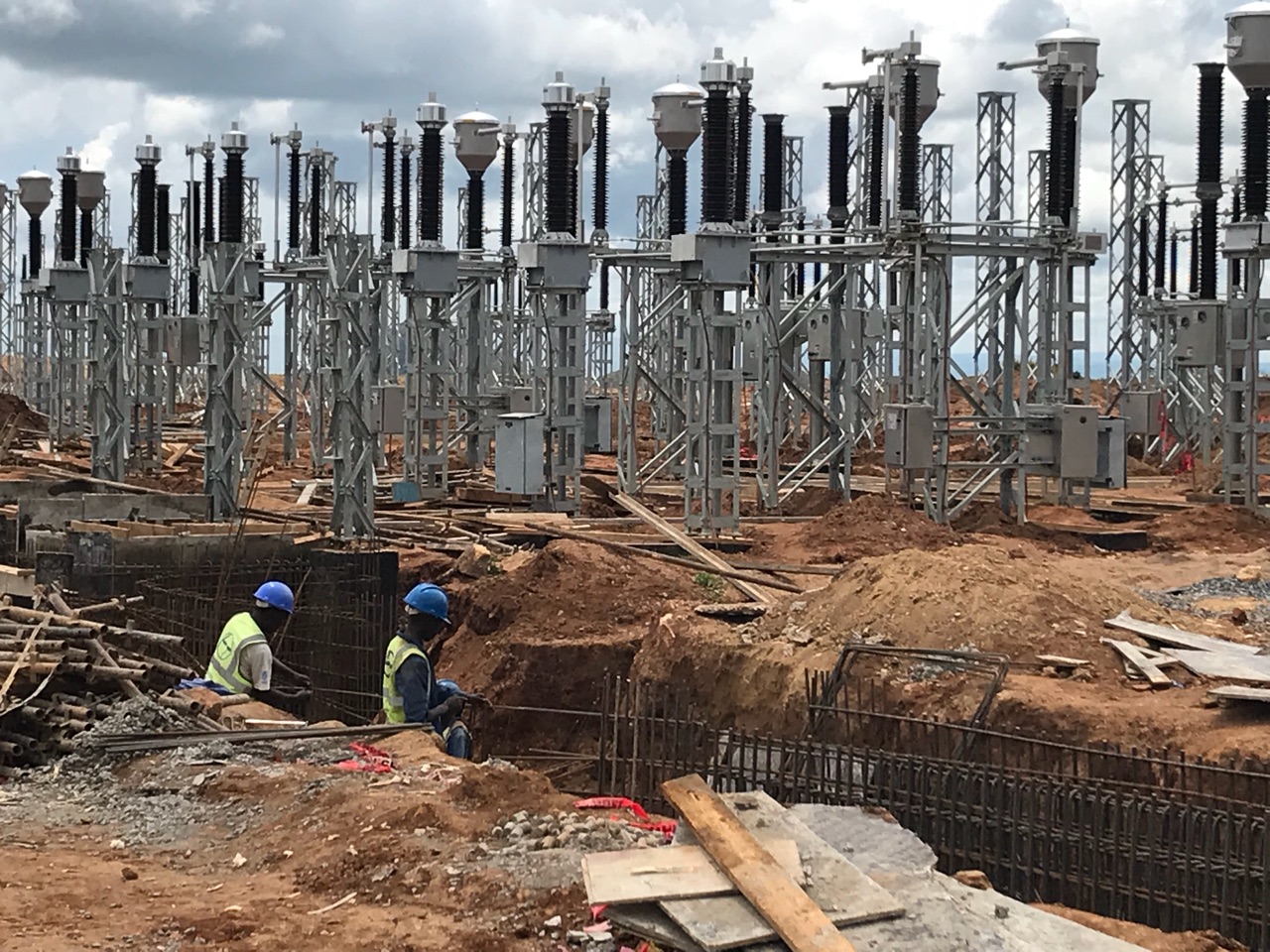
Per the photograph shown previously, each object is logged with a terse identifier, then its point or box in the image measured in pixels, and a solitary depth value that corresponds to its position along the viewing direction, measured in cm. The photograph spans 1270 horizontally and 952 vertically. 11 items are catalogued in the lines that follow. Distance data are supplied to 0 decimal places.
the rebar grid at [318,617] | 1683
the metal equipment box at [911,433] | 2391
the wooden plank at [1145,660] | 1386
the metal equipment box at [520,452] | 2472
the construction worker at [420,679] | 1105
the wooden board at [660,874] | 703
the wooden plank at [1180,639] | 1466
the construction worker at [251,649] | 1192
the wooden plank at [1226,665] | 1356
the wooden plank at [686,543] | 1924
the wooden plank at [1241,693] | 1246
